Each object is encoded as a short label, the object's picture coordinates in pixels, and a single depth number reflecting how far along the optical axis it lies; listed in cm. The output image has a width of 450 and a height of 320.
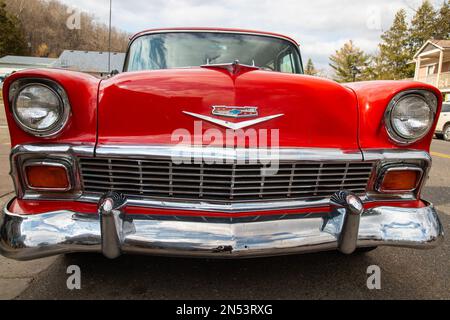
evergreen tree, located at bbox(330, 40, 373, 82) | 4253
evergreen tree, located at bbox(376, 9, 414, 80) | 3188
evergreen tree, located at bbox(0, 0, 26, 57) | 4375
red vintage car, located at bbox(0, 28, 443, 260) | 160
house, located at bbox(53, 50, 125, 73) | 4293
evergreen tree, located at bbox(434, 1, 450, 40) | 2854
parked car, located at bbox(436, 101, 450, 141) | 1162
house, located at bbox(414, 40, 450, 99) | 2433
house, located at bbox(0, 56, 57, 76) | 4931
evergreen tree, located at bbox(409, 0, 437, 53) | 3077
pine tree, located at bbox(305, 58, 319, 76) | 5548
